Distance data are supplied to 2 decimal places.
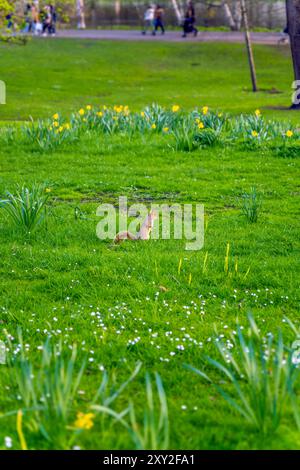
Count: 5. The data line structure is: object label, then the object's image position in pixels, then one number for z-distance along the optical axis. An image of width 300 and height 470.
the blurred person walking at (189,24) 35.13
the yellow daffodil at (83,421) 3.25
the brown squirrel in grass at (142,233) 6.93
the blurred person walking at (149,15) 37.84
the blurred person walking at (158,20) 35.38
